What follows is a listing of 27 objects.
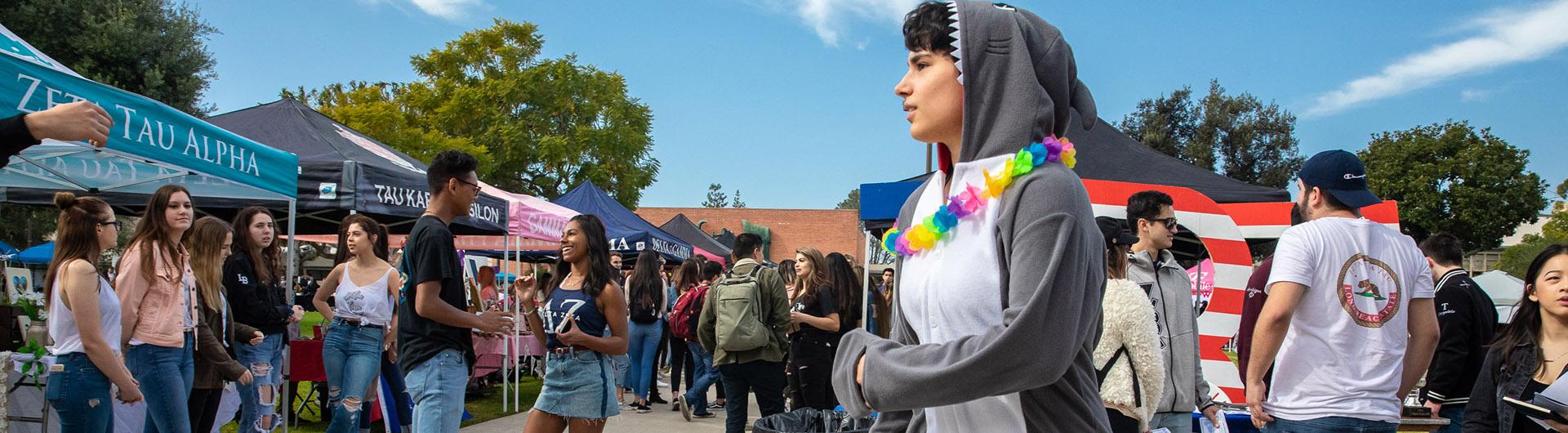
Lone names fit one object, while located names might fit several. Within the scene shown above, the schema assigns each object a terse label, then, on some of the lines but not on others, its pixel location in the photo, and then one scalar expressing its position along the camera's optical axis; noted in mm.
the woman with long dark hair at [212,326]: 5301
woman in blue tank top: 4629
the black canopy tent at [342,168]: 7520
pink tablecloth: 11102
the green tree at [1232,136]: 34562
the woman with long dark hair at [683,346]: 11758
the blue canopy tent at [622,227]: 15492
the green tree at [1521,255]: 42875
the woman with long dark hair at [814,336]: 7892
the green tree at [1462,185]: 32625
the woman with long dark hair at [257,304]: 6223
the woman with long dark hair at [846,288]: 8062
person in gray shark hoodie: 1523
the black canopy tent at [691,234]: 27406
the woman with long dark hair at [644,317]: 10141
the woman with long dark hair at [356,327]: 6324
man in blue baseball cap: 3379
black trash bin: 5070
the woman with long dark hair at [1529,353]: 3152
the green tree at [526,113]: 32125
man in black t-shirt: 4199
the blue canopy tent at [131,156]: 3943
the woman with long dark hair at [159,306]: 4668
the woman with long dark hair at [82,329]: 4211
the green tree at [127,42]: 15352
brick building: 62031
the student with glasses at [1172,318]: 4309
